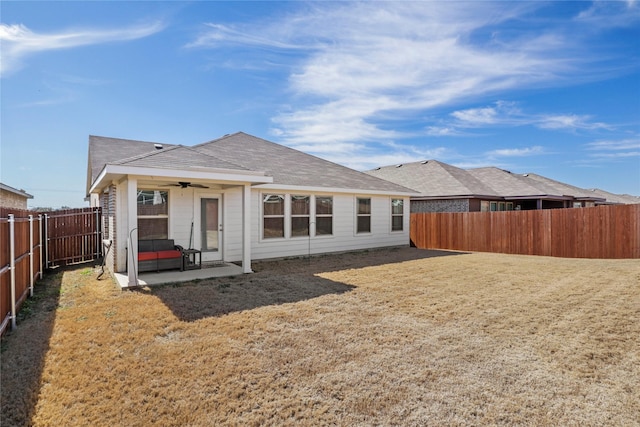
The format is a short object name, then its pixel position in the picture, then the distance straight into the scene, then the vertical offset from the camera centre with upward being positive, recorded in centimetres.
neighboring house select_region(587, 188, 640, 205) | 3294 +134
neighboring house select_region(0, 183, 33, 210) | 1241 +72
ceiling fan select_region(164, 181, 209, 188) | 908 +78
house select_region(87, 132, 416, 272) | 812 +34
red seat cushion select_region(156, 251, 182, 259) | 851 -115
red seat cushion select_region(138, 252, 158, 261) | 823 -115
